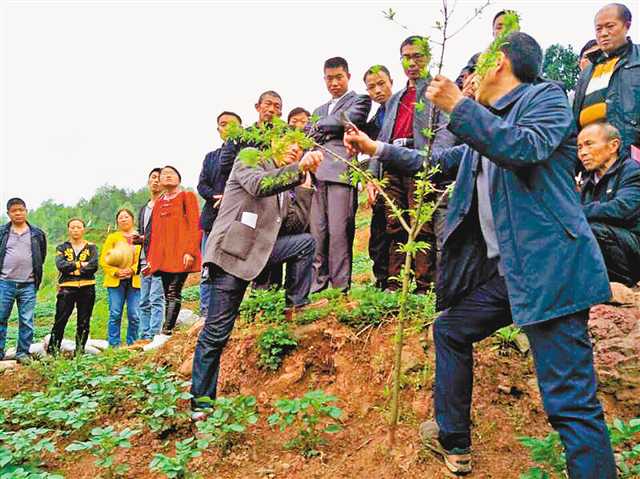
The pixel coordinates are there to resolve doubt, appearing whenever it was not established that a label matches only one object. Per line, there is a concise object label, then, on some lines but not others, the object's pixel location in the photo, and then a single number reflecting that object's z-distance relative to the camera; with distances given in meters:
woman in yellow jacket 6.71
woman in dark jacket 6.58
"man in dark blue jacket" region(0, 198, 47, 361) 6.41
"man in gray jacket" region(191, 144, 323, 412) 3.48
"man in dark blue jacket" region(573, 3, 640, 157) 4.15
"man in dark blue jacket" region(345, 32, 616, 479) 2.05
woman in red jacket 5.72
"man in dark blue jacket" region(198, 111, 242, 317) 5.44
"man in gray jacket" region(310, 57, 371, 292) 4.94
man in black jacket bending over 3.31
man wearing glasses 4.44
